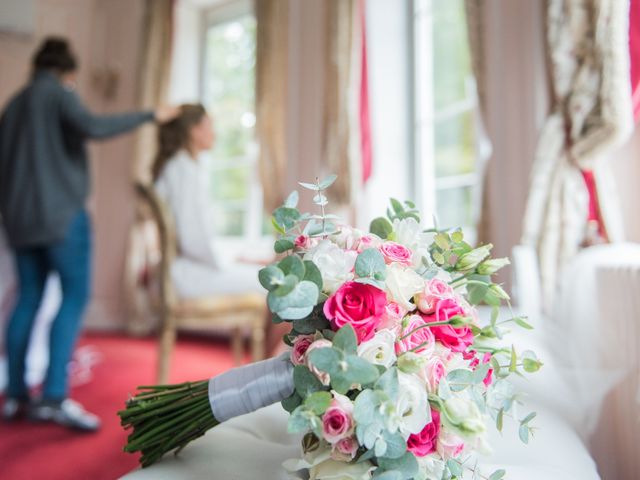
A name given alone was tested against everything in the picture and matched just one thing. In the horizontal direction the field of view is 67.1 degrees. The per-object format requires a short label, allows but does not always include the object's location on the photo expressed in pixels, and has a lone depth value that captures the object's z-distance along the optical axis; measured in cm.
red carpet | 179
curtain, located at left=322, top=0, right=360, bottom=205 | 320
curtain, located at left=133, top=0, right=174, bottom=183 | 489
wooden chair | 236
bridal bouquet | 50
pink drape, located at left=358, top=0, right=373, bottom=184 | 327
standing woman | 219
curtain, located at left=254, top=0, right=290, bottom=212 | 392
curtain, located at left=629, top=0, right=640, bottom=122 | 132
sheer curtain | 148
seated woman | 245
